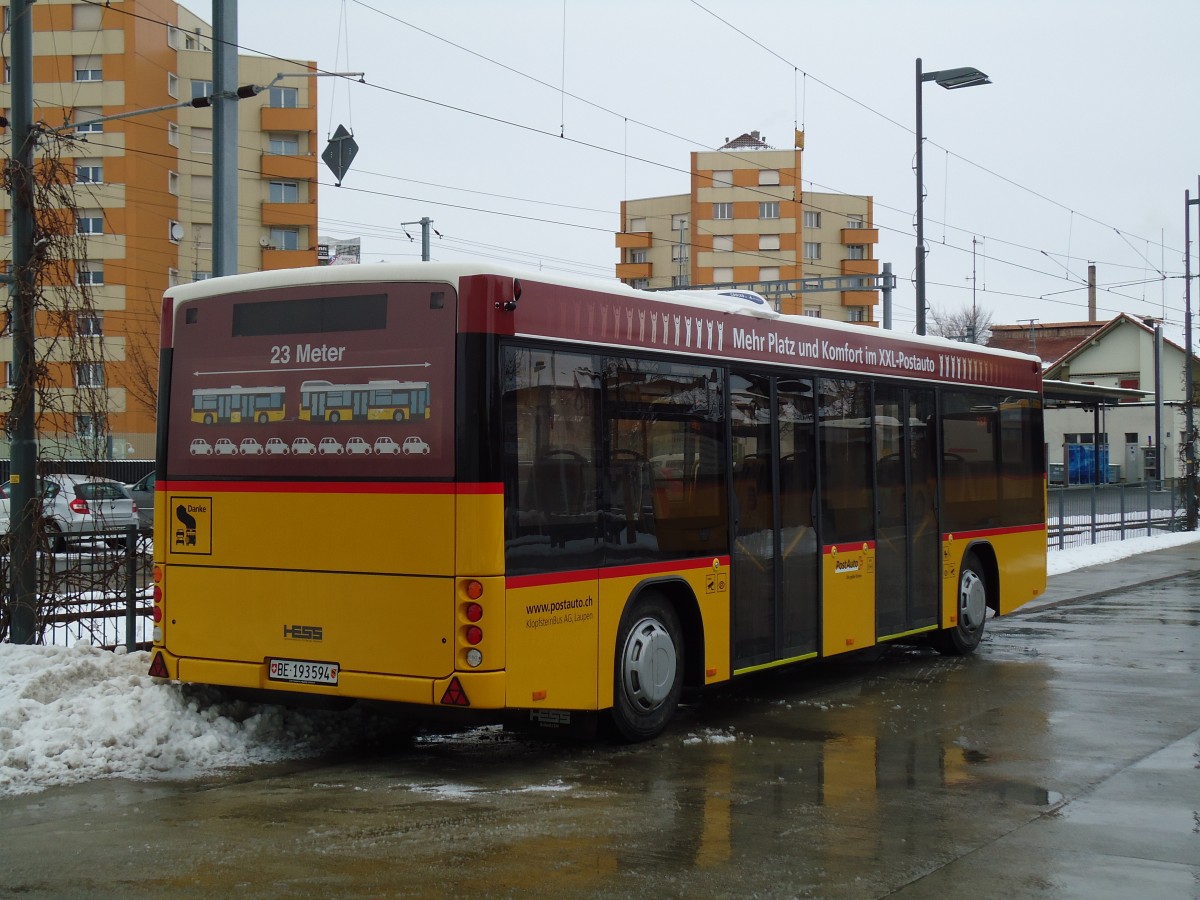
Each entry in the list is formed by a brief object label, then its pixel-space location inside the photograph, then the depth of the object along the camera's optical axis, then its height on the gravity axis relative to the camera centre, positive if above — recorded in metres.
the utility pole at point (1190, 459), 35.22 +0.49
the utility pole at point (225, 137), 12.69 +3.12
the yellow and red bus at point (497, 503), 7.67 -0.13
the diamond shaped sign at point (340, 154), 20.05 +4.68
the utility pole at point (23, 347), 10.82 +1.03
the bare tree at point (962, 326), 99.44 +11.06
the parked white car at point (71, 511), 11.09 -0.24
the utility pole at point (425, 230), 38.67 +6.96
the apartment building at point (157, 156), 57.44 +13.97
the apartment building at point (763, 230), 87.12 +15.69
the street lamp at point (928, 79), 25.08 +7.01
